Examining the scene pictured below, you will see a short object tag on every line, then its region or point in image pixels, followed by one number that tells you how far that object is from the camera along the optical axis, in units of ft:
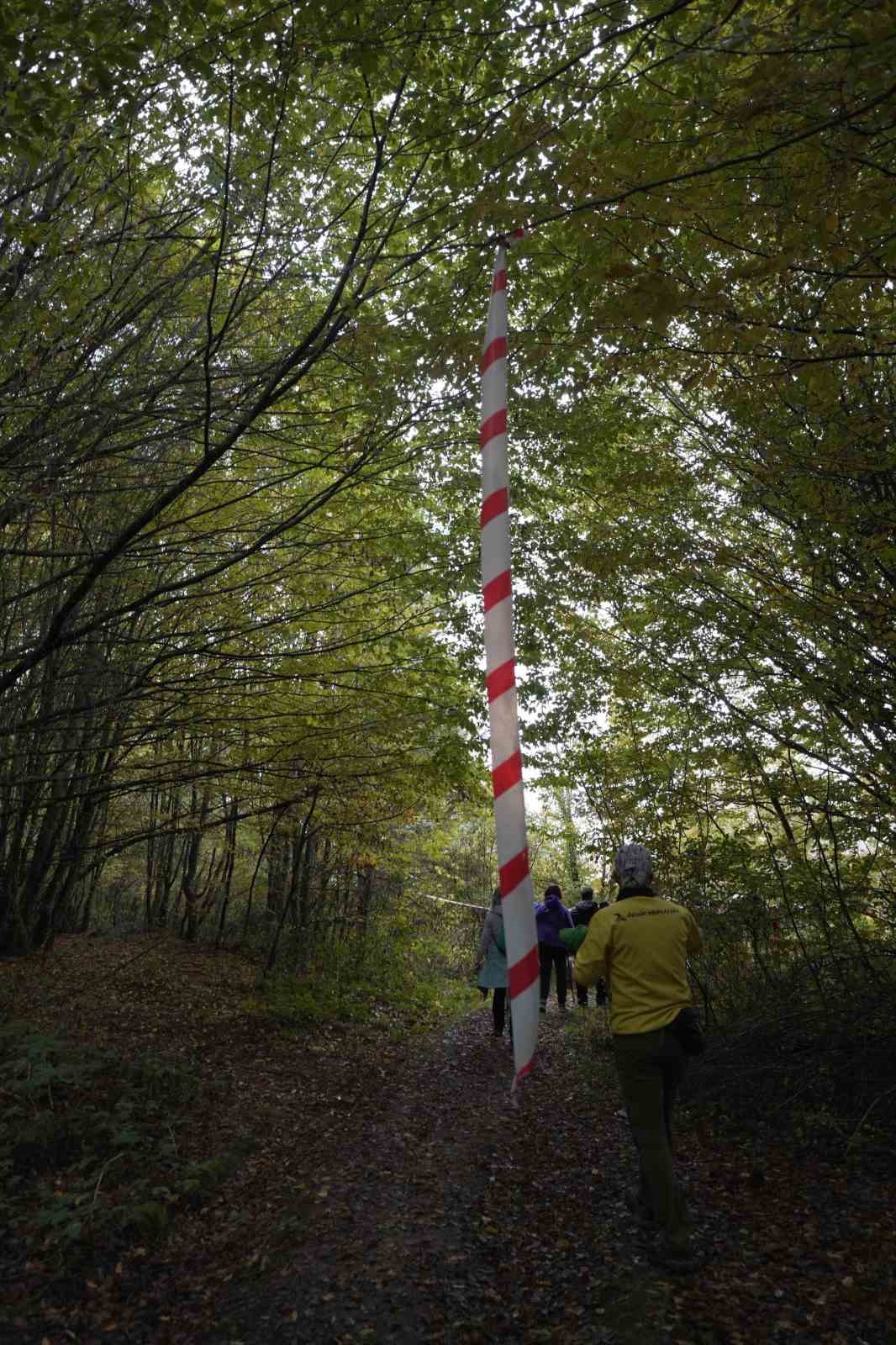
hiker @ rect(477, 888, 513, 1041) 27.66
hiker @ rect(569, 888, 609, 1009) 32.97
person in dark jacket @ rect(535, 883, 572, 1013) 30.60
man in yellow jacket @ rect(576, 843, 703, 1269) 12.51
